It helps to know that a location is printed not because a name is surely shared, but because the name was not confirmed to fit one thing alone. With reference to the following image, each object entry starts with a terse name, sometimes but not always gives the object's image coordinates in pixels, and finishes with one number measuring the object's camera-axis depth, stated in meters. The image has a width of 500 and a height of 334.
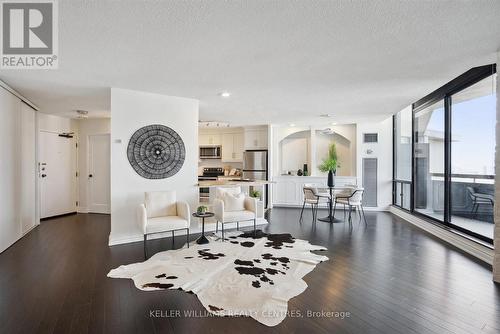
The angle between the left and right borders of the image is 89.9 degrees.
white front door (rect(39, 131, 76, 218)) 6.21
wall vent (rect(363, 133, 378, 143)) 7.55
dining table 5.93
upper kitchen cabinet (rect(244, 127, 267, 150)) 8.23
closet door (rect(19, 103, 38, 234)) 4.69
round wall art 4.43
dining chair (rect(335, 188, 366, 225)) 5.82
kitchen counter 5.17
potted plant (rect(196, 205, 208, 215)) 4.27
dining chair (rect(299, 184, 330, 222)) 6.10
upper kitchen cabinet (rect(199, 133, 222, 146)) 9.02
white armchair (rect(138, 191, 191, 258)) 3.80
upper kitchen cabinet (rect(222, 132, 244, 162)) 8.77
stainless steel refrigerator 8.01
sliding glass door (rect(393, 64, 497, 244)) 3.83
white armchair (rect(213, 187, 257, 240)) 4.56
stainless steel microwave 8.93
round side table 4.24
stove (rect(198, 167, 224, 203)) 8.84
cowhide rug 2.37
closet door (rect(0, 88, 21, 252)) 3.91
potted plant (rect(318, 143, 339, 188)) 6.20
